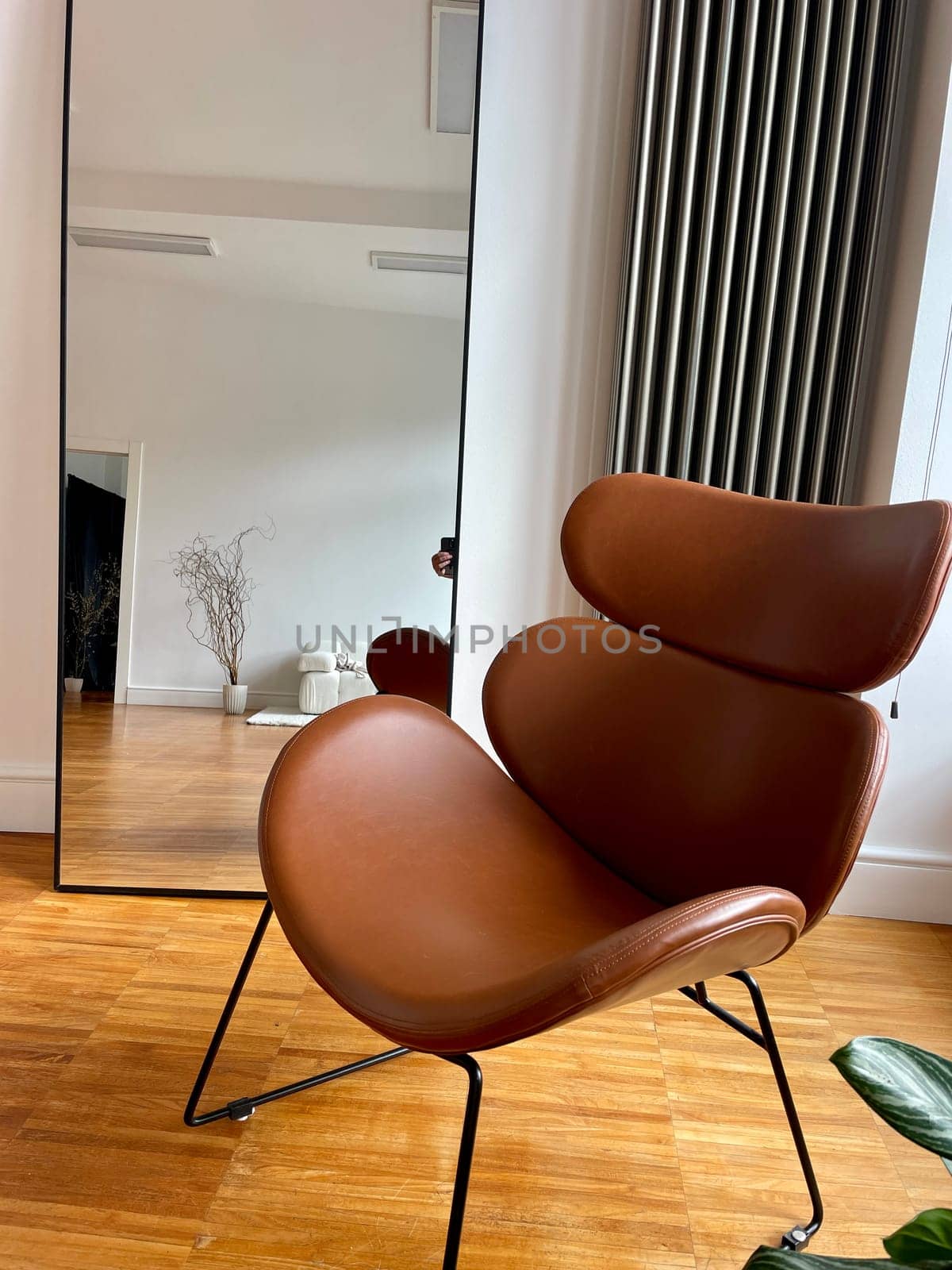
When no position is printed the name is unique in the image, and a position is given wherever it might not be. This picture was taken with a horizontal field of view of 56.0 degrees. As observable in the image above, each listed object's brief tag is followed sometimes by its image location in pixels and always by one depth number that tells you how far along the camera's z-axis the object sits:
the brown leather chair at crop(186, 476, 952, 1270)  0.87
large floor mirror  1.96
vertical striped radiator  1.95
